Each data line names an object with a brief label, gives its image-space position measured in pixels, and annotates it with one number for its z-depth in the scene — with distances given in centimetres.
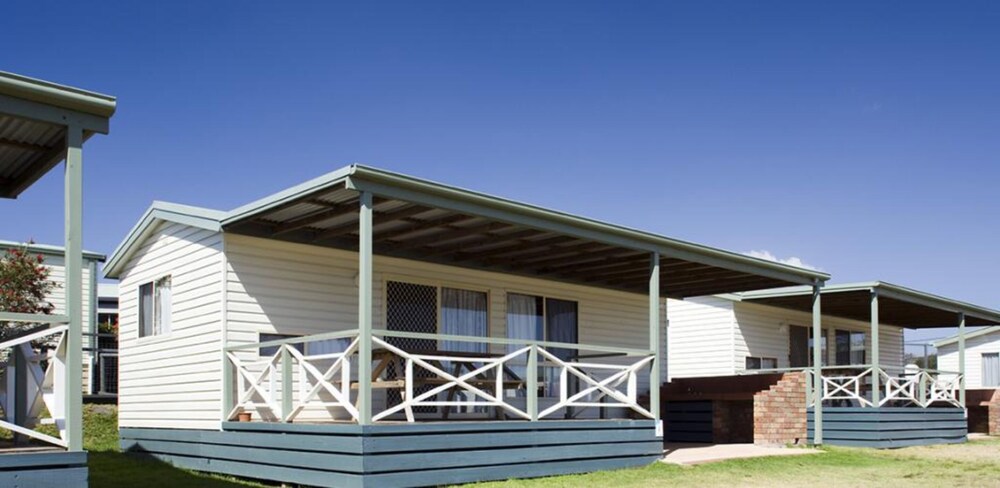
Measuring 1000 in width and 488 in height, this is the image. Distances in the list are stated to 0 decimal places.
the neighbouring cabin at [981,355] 3052
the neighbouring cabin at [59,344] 688
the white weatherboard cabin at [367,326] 1002
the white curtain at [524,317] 1522
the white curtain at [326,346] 1240
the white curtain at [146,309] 1350
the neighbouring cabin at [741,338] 2111
